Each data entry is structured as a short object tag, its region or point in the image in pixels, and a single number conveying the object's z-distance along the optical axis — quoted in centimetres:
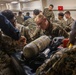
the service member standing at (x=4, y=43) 110
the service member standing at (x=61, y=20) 322
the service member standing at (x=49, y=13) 409
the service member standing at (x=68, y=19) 331
